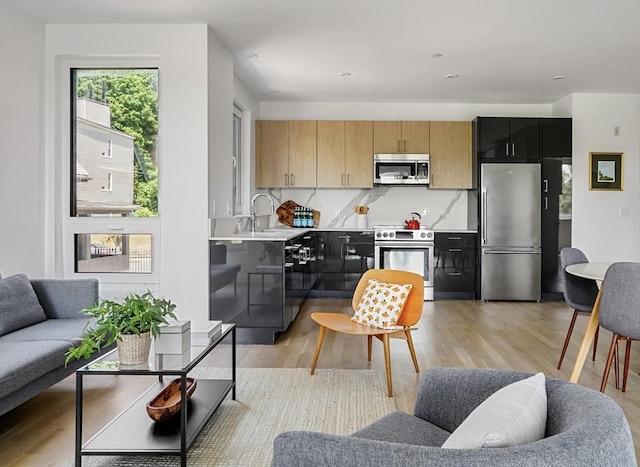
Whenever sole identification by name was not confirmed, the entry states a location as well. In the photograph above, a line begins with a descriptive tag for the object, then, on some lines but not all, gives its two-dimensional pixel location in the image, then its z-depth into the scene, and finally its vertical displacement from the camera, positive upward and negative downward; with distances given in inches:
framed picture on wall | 258.5 +30.9
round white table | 125.0 -22.0
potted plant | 85.0 -15.7
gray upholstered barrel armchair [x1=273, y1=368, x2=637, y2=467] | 35.0 -15.4
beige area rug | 89.6 -38.5
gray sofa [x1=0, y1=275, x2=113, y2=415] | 94.8 -22.6
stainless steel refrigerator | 255.4 +0.7
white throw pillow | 39.7 -15.7
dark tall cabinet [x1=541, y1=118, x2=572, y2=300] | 256.8 +19.7
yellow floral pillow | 129.8 -18.6
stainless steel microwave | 268.2 +33.2
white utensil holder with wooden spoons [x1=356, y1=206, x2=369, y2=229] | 279.0 +9.0
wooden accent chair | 125.0 -22.7
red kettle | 268.7 +4.4
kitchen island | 169.0 -17.0
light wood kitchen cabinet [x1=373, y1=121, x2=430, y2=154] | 270.4 +50.3
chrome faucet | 234.0 +8.5
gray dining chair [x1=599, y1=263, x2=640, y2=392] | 111.6 -15.9
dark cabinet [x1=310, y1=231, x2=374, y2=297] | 264.2 -12.1
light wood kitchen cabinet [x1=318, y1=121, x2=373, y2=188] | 270.8 +41.4
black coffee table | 80.2 -33.8
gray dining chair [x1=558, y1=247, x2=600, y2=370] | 143.9 -17.5
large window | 171.6 +22.0
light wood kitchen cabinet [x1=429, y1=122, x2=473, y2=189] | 268.5 +40.4
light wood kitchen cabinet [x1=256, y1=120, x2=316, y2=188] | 271.4 +42.0
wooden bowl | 88.6 -30.1
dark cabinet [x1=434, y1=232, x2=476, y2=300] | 261.7 -14.6
